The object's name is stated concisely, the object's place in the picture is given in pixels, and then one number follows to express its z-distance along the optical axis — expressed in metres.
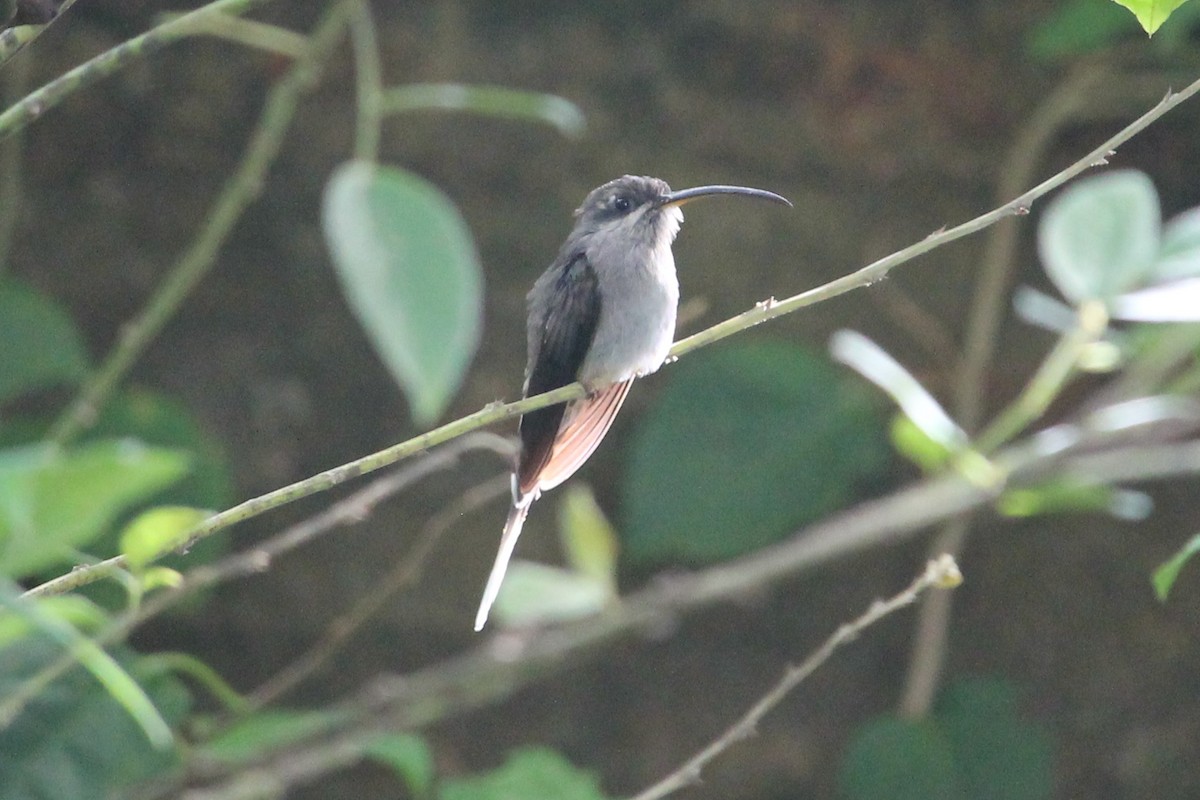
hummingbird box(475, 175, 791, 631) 4.23
